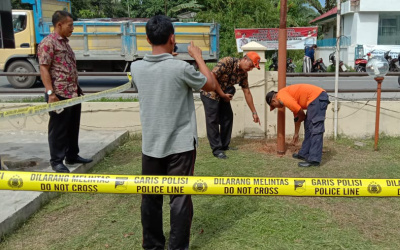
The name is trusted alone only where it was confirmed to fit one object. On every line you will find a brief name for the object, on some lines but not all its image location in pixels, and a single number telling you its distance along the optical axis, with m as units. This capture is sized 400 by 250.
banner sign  18.11
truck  12.13
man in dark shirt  5.41
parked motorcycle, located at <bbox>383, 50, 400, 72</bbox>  16.83
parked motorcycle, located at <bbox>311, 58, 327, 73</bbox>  17.31
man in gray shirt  2.61
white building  19.76
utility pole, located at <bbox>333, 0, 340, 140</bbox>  6.23
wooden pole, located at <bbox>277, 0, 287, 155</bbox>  5.41
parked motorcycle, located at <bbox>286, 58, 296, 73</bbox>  17.12
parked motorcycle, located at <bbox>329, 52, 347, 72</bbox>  18.17
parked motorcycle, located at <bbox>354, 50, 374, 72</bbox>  17.28
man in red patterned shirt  4.11
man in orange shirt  5.00
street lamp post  5.67
